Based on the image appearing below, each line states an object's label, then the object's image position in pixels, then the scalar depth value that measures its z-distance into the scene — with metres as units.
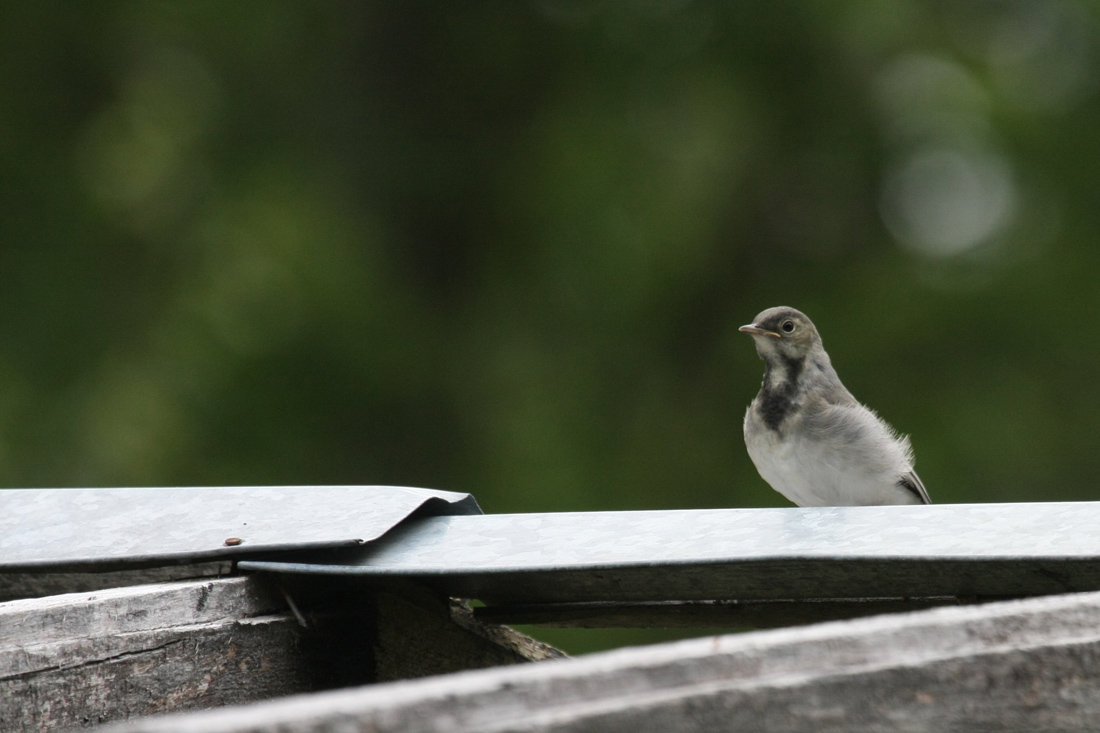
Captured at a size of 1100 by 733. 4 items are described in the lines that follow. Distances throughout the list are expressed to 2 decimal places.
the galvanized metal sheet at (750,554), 4.01
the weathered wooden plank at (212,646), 3.87
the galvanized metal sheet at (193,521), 4.79
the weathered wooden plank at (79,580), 5.20
